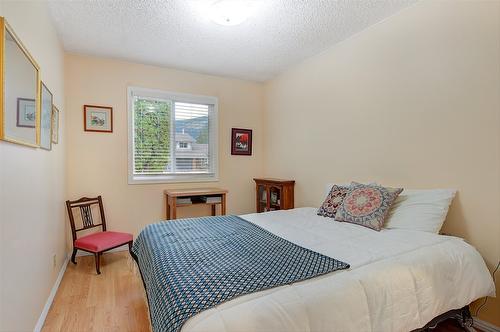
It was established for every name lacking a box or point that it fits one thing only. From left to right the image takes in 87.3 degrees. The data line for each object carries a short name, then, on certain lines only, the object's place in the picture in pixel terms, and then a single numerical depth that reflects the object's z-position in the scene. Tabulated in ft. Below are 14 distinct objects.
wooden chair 8.98
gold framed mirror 3.97
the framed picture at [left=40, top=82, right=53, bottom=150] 6.28
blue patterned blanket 3.52
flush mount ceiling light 6.97
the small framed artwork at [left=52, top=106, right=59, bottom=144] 7.80
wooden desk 11.23
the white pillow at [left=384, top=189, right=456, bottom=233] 6.36
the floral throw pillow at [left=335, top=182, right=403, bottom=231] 6.93
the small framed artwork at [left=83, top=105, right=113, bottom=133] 10.75
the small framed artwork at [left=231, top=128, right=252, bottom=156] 13.79
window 11.85
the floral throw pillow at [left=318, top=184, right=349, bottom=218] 8.19
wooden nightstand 11.93
